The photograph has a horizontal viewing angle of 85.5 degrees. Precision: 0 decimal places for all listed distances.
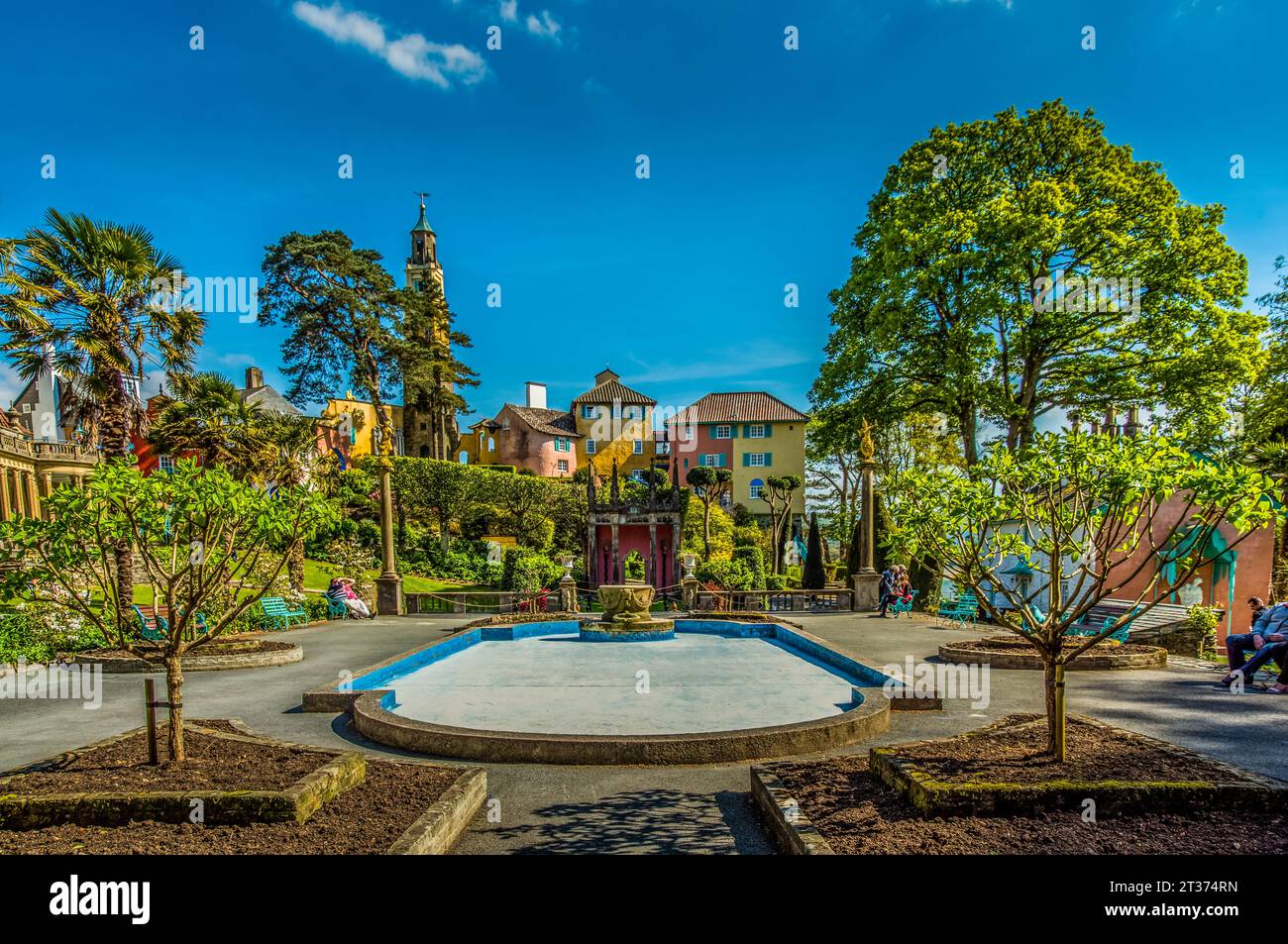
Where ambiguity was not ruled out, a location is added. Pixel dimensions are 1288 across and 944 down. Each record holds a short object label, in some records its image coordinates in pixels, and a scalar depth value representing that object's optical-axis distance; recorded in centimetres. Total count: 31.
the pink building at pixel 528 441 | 5941
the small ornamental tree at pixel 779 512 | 3784
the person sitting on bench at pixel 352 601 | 2164
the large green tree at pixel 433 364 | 4591
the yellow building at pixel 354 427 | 5056
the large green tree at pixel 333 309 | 4216
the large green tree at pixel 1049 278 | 1945
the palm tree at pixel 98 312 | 1436
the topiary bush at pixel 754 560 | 3150
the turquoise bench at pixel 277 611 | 1858
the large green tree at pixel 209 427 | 2161
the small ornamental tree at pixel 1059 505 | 541
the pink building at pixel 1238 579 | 1750
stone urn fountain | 1823
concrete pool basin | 755
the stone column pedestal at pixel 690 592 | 2386
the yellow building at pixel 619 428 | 6156
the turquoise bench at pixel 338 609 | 2156
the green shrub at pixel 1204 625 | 1436
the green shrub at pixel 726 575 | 2864
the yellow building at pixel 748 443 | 5675
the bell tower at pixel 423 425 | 5159
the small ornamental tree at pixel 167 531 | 611
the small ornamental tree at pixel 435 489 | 3925
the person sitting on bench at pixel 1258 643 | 1047
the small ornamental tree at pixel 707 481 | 3467
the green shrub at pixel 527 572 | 2884
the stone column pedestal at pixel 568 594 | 2353
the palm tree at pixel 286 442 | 2222
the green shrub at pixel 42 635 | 1199
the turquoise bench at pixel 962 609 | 1870
